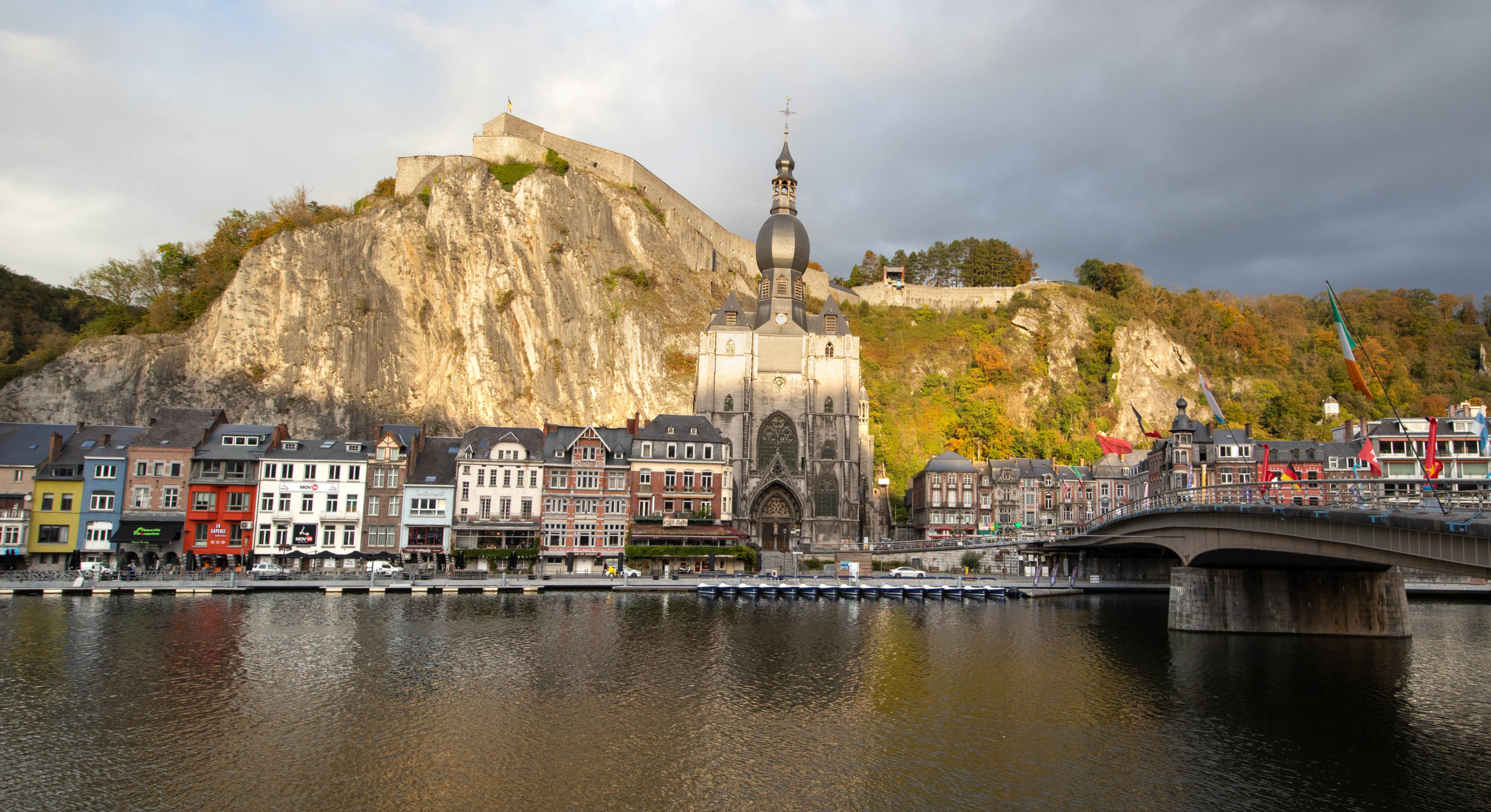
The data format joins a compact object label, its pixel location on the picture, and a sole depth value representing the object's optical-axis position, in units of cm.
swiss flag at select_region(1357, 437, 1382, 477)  2839
